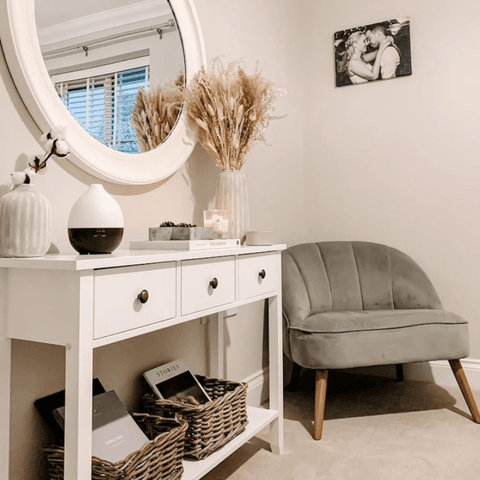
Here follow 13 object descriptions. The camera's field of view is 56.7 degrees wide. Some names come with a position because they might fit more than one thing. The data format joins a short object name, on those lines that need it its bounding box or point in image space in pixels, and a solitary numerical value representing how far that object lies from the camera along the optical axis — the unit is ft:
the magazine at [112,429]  3.76
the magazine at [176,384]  4.82
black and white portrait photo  8.67
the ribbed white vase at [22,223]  3.24
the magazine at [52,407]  3.73
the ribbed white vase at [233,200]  5.50
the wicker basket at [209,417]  4.38
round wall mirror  3.71
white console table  2.91
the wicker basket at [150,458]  3.37
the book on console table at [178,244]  4.09
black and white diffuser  3.50
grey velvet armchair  6.12
